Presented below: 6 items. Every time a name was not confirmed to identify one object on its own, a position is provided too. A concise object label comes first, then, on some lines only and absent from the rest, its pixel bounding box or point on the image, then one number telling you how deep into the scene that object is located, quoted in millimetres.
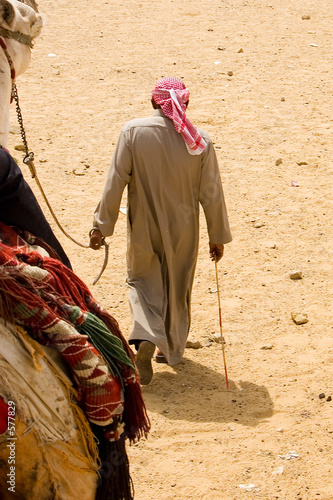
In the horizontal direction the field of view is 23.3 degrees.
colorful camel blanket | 2514
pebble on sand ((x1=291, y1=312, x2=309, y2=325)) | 5898
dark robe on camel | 2715
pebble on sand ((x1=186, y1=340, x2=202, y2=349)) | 5758
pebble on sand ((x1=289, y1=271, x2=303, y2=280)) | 6488
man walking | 4953
